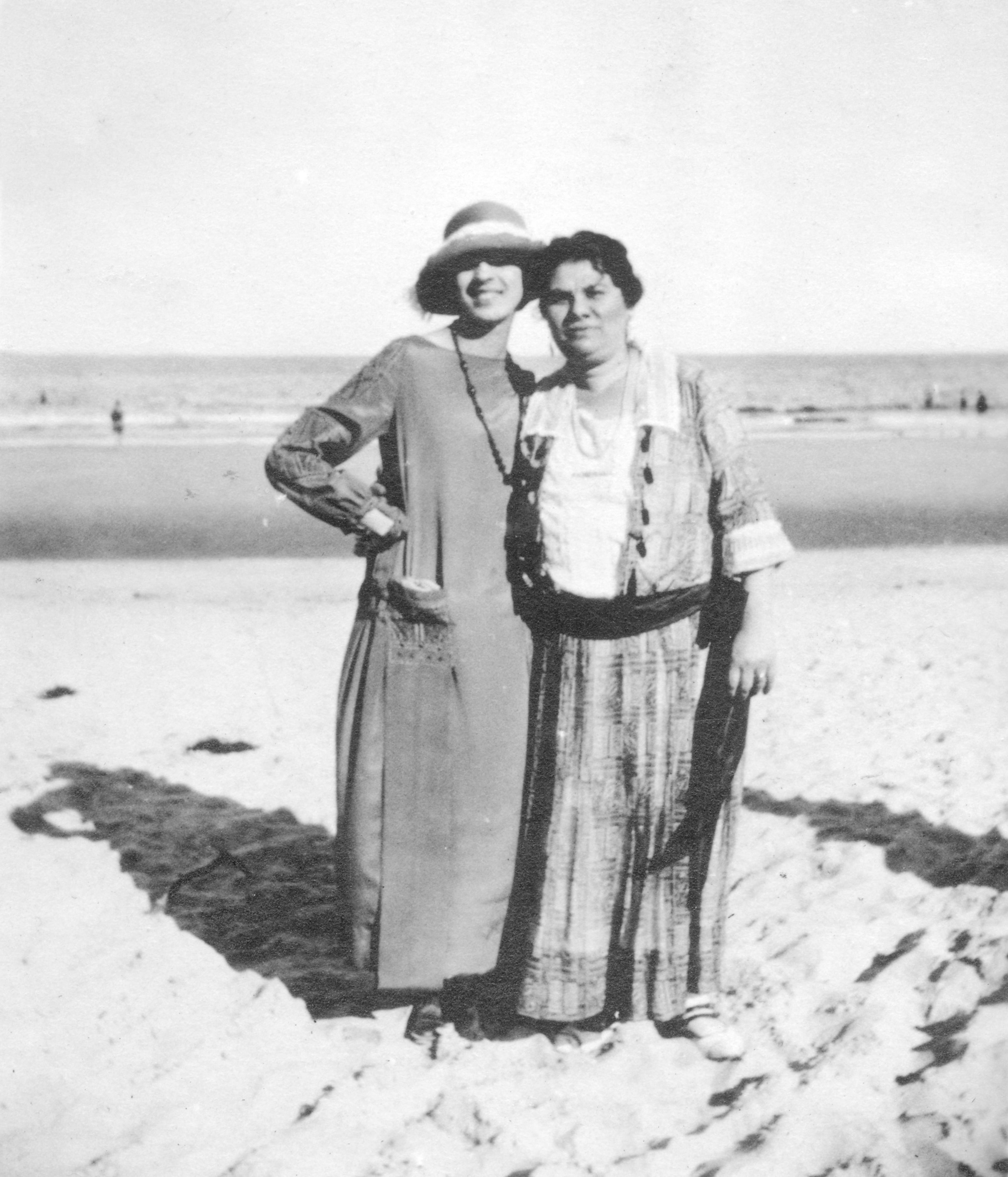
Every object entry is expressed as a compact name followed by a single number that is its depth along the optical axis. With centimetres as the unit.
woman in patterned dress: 271
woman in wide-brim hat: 284
